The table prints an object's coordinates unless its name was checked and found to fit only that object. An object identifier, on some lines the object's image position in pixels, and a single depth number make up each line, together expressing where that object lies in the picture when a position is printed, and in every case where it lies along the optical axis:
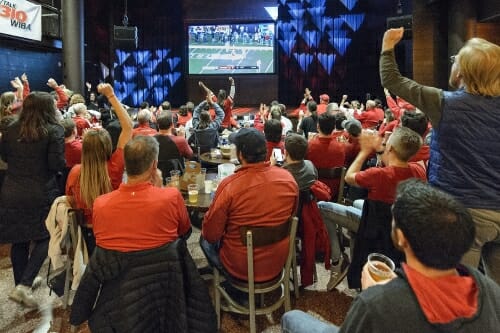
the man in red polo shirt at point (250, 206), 2.16
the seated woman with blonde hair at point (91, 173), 2.37
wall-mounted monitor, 13.00
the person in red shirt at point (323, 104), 8.27
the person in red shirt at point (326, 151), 3.58
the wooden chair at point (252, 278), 2.15
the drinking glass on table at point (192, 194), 2.72
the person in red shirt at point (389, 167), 2.30
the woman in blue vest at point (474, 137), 1.66
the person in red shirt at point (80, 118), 4.73
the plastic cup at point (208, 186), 3.00
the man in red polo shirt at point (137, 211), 1.79
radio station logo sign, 6.82
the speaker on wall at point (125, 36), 10.23
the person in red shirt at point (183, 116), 7.27
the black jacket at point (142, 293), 1.76
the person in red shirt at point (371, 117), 7.11
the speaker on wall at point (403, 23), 8.71
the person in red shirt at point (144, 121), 4.25
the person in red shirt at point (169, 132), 4.16
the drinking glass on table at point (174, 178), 2.99
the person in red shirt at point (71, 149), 3.44
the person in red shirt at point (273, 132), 3.64
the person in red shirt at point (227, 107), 7.84
